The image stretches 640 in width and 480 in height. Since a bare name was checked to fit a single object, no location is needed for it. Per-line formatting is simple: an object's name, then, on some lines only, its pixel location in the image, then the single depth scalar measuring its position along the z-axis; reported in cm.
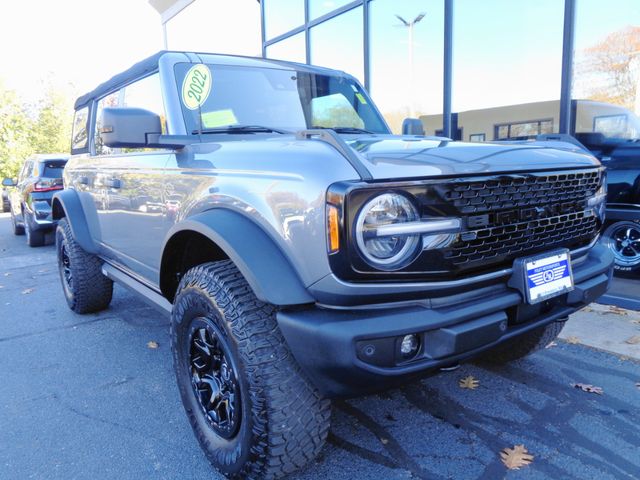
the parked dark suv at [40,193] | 833
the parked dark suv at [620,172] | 455
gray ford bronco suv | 157
